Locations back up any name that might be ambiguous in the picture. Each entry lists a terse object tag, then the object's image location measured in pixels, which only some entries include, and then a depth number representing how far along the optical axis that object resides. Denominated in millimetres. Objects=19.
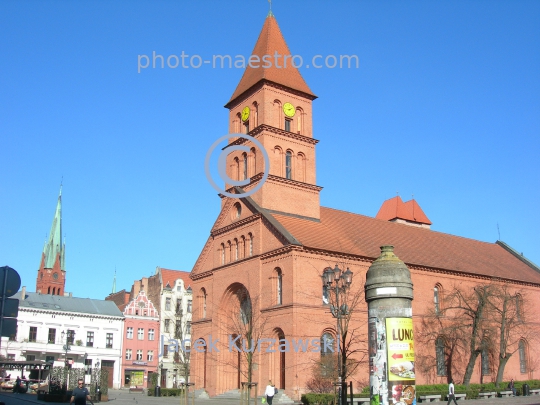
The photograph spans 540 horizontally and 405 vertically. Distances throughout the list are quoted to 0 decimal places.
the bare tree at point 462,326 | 43062
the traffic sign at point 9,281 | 9367
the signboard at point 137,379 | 65350
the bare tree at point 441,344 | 43594
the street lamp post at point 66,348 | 35866
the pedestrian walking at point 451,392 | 31547
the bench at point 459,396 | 39625
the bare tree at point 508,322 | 45906
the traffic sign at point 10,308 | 9312
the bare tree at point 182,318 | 60894
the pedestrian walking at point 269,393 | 30328
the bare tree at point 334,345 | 36178
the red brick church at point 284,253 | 38344
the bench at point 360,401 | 33253
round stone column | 14539
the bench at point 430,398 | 38156
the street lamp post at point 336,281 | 22652
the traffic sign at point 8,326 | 9141
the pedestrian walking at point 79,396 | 17375
